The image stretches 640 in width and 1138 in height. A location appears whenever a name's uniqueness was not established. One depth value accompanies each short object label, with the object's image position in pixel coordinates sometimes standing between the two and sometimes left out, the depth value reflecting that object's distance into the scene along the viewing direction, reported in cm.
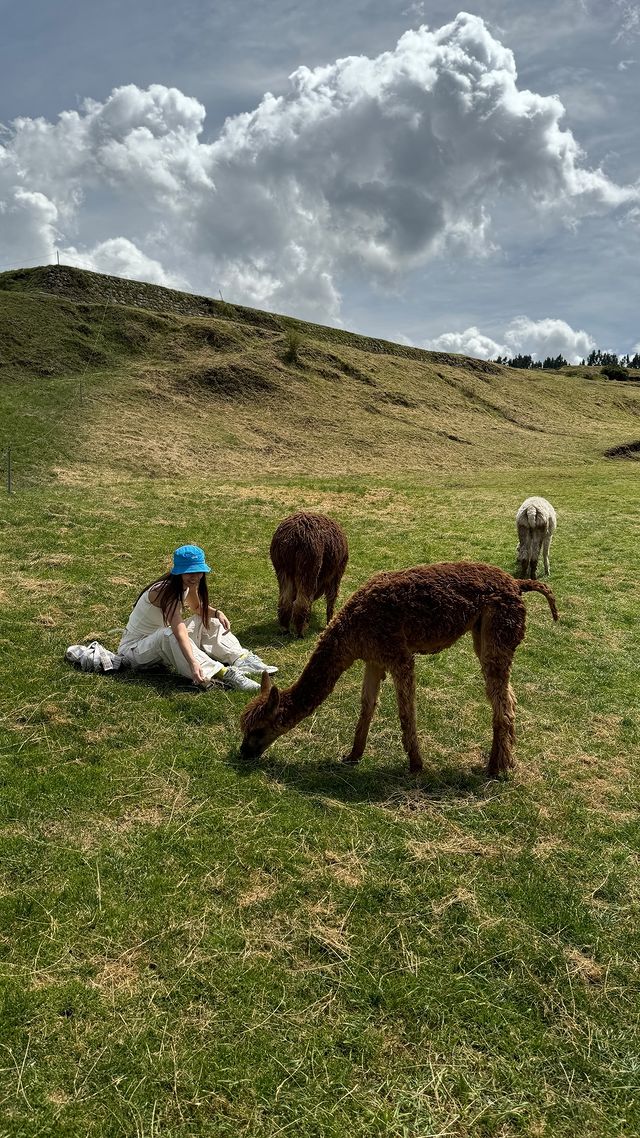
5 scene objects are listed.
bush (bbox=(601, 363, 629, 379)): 8756
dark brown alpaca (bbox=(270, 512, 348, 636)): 854
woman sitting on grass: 670
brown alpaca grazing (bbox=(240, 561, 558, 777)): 524
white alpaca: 1191
